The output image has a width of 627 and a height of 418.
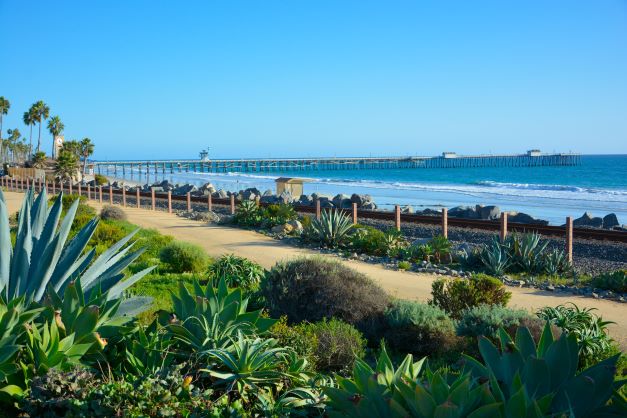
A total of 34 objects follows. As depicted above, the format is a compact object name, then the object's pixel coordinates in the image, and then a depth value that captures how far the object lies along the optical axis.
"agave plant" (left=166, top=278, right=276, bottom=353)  5.19
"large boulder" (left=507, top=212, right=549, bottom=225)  26.45
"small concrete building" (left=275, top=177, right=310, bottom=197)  40.28
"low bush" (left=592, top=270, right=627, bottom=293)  12.03
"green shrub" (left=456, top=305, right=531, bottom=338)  7.32
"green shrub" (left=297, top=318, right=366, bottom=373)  6.38
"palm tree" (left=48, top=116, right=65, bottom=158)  96.25
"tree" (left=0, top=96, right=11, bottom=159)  100.06
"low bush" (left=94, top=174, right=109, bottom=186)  63.55
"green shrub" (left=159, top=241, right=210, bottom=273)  12.82
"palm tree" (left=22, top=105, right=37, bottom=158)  94.31
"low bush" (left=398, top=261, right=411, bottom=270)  14.10
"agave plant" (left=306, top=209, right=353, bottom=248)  17.03
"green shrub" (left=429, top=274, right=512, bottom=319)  9.36
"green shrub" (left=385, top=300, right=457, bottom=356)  7.63
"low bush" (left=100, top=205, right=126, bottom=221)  21.93
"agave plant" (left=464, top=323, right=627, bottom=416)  3.74
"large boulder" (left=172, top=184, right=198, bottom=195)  50.56
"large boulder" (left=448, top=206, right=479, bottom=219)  31.61
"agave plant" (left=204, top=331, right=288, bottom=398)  4.70
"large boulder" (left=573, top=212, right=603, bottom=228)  28.08
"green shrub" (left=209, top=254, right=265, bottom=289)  11.38
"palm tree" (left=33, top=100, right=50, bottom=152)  94.25
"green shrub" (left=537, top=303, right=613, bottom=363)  7.03
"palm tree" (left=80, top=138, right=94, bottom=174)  76.50
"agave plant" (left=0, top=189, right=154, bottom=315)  5.77
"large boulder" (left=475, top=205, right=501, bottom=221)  30.33
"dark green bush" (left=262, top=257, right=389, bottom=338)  8.13
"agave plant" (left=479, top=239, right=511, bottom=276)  13.55
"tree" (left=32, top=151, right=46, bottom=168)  72.75
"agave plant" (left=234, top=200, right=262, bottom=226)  21.47
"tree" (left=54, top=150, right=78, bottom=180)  57.19
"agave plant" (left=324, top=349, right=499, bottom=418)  3.37
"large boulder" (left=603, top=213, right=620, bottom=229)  27.53
